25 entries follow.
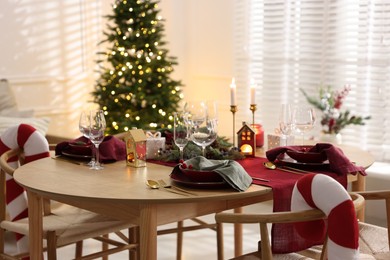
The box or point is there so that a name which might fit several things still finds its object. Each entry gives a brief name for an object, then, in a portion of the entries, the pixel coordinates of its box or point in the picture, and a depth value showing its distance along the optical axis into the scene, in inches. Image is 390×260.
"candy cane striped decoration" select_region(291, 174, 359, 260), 107.7
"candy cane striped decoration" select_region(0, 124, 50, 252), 165.7
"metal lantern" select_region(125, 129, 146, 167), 148.4
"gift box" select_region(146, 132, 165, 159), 156.9
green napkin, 126.2
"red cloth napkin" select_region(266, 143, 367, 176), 140.6
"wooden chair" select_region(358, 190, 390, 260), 125.6
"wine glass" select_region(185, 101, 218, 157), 144.8
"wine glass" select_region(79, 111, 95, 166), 148.9
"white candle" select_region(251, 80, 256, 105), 170.8
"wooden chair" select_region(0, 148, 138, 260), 147.7
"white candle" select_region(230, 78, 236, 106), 169.6
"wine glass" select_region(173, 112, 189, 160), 146.2
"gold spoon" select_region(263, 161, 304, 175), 145.1
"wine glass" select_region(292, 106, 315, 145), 159.7
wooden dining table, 120.8
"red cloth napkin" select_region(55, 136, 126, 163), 153.0
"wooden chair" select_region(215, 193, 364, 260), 109.9
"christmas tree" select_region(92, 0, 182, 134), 264.7
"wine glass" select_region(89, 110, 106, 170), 148.3
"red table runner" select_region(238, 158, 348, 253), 128.1
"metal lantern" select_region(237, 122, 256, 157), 159.3
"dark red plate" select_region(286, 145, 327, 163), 143.6
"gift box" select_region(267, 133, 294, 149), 164.2
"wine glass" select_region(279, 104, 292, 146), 158.3
